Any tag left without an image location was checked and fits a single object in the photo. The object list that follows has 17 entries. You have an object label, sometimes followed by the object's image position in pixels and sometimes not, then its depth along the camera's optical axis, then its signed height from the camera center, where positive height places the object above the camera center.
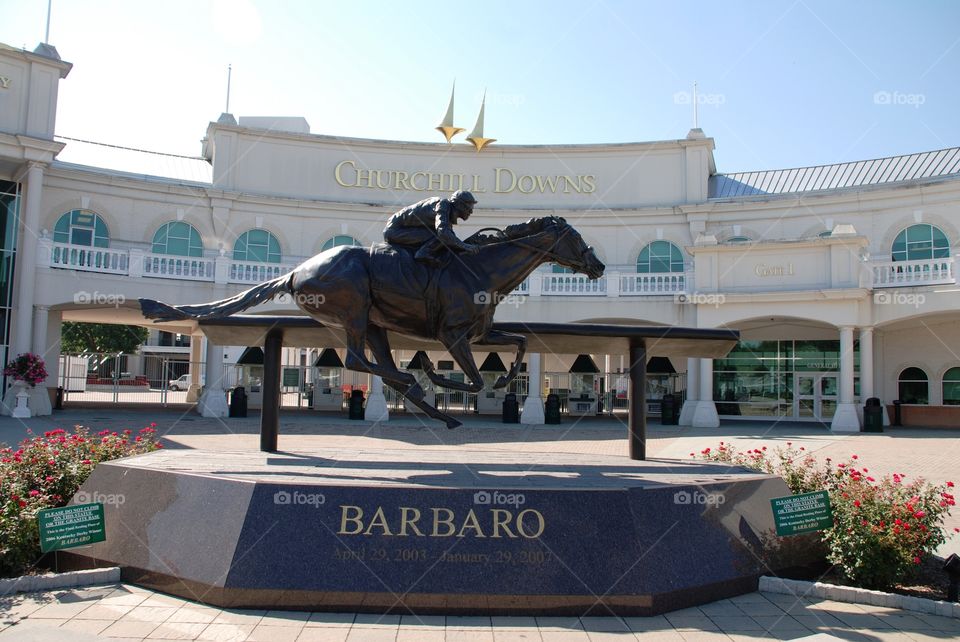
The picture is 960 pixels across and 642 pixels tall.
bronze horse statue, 7.40 +0.92
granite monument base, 5.61 -1.43
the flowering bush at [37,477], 6.35 -1.19
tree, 49.12 +2.35
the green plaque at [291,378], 35.76 -0.24
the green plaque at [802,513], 6.77 -1.28
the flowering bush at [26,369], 21.95 -0.06
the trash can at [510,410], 26.16 -1.21
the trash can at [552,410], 26.61 -1.18
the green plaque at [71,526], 6.23 -1.46
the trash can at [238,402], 25.66 -1.14
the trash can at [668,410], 26.14 -1.07
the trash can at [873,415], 23.64 -0.97
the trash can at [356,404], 26.39 -1.13
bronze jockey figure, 7.41 +1.69
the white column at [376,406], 25.86 -1.17
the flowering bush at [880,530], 6.39 -1.38
